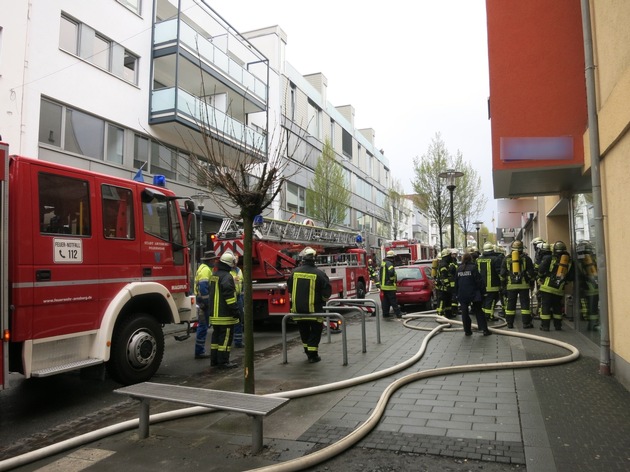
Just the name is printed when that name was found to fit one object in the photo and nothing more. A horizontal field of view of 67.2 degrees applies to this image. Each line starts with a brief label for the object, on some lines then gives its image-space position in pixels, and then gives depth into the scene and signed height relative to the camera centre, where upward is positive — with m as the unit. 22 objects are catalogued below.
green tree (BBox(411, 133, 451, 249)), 24.59 +4.07
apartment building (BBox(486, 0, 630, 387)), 5.16 +1.82
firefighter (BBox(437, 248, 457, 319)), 11.39 -0.49
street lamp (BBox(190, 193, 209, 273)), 12.66 +0.74
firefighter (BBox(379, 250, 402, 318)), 12.34 -0.60
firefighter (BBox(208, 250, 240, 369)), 6.89 -0.66
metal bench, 3.54 -1.06
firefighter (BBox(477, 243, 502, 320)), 10.16 -0.30
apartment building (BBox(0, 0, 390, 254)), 12.77 +6.15
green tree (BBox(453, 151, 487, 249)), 27.33 +4.01
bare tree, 4.61 +0.66
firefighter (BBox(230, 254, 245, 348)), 8.88 -0.70
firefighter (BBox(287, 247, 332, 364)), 6.94 -0.52
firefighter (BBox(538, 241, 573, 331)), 8.92 -0.35
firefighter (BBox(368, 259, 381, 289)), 21.99 -0.55
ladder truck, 10.64 +0.20
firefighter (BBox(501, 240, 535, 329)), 9.63 -0.39
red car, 13.93 -0.66
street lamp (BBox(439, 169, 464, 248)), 15.31 +2.88
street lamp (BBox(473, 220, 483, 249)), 29.73 +2.53
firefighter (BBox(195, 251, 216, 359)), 7.91 -0.72
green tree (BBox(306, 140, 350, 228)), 26.97 +4.04
